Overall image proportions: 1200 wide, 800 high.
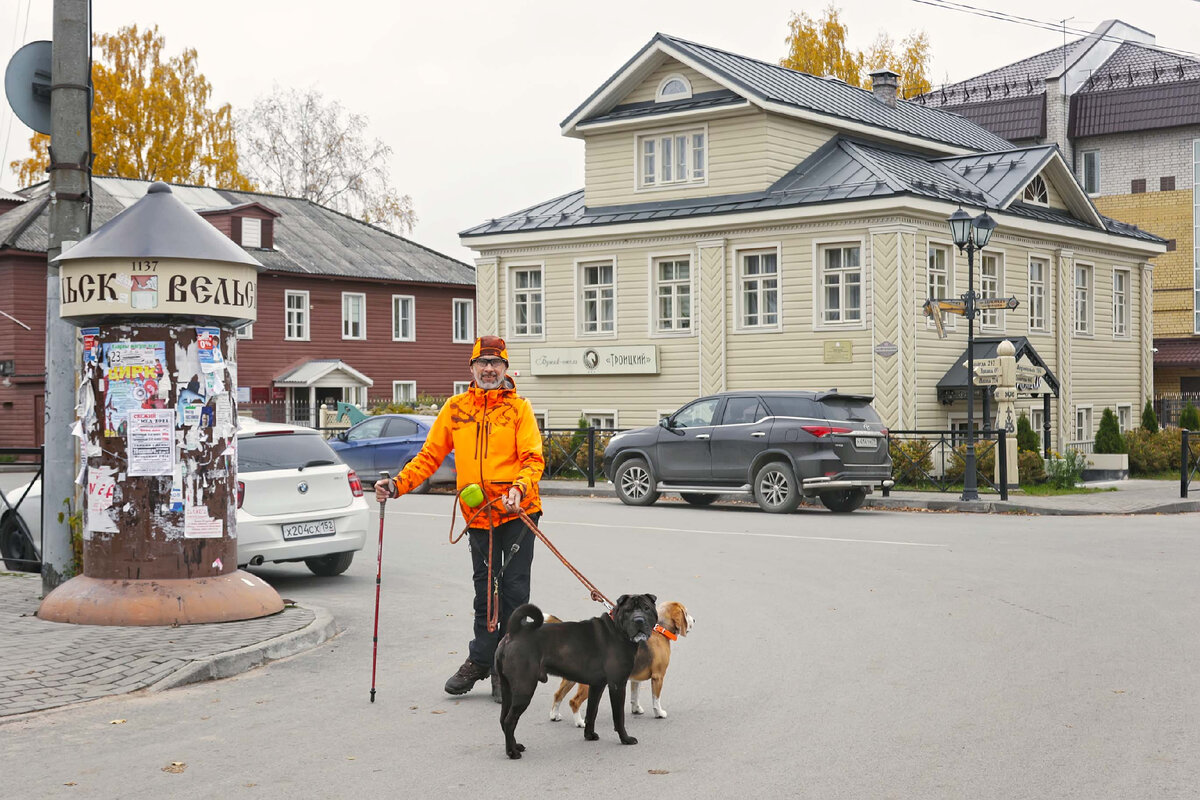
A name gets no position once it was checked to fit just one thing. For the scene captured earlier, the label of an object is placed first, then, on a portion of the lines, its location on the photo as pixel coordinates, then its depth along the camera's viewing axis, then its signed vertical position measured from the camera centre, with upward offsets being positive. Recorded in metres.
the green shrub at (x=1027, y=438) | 25.72 -0.63
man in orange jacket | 7.58 -0.35
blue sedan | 25.70 -0.72
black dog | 6.46 -1.17
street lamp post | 21.64 +2.61
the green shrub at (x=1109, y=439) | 28.77 -0.72
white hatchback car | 12.42 -0.93
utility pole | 10.65 +1.36
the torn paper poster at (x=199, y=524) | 9.77 -0.83
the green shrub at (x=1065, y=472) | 24.38 -1.20
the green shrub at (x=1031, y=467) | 24.61 -1.12
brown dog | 7.05 -1.31
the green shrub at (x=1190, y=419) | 32.72 -0.36
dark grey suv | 19.83 -0.69
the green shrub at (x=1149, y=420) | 31.80 -0.37
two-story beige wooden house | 28.42 +3.33
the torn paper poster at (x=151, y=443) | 9.68 -0.25
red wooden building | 41.00 +3.33
